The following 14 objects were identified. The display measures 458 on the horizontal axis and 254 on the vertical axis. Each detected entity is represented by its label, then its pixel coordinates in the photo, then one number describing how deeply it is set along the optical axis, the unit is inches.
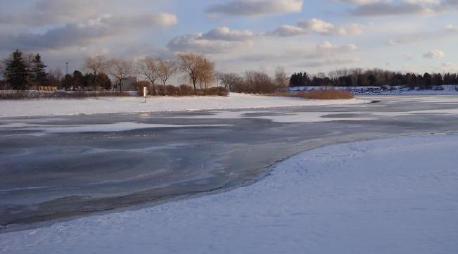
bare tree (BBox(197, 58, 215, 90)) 2970.0
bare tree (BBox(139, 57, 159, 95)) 2874.0
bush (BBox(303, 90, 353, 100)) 2632.9
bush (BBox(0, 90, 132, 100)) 1774.1
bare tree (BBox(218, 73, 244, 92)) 3891.2
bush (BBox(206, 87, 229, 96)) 2527.1
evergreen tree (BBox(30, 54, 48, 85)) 2972.9
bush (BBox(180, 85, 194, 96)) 2377.0
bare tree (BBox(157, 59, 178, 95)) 2871.6
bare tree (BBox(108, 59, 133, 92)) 2974.9
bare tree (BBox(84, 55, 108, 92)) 3121.8
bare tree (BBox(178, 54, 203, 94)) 2984.7
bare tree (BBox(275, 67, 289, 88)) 4340.6
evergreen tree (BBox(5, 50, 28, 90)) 2578.7
